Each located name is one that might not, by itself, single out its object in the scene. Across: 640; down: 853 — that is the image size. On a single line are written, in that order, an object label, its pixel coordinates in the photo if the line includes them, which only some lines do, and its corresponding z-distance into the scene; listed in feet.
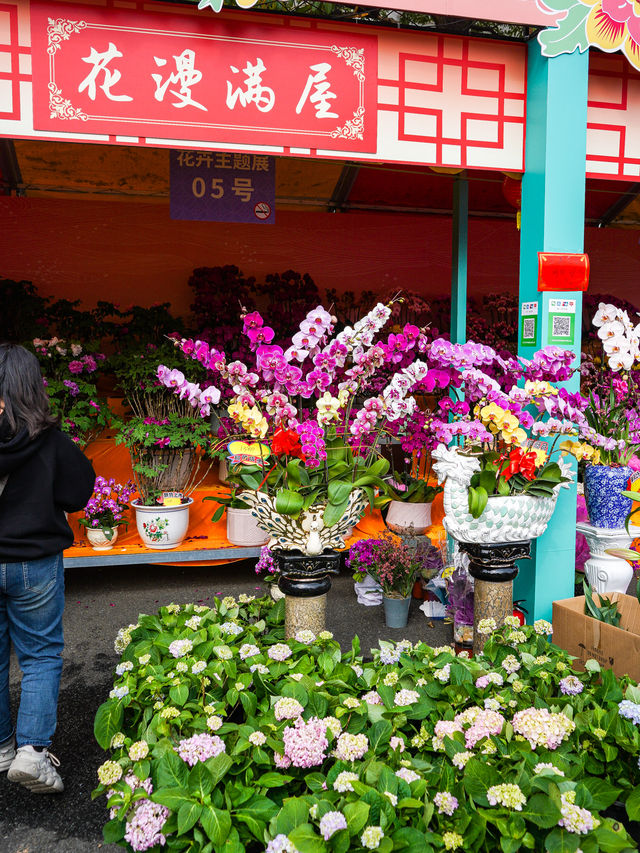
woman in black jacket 6.74
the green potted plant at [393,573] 11.50
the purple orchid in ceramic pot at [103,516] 12.40
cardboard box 7.13
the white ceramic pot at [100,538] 12.50
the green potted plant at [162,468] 12.48
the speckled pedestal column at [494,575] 8.39
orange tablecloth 12.96
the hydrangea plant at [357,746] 4.18
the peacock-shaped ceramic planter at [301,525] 6.84
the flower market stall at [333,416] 4.67
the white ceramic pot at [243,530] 13.02
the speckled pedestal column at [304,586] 6.98
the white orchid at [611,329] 9.29
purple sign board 12.42
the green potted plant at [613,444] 9.92
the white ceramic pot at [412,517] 13.24
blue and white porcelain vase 9.96
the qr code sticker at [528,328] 9.98
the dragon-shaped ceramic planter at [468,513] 8.04
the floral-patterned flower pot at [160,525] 12.52
